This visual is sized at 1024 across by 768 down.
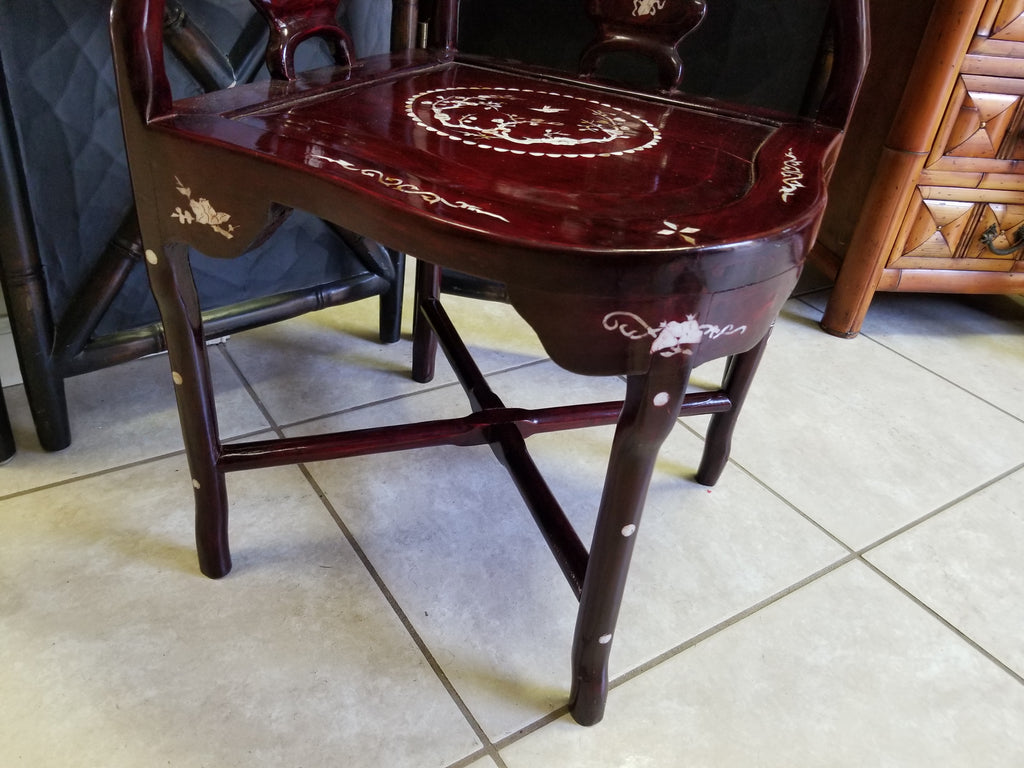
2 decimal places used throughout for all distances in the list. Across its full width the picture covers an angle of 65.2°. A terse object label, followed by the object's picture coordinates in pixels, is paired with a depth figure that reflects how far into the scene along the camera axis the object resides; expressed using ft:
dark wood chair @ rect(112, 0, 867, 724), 1.64
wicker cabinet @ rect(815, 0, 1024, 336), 4.00
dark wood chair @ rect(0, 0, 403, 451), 2.69
